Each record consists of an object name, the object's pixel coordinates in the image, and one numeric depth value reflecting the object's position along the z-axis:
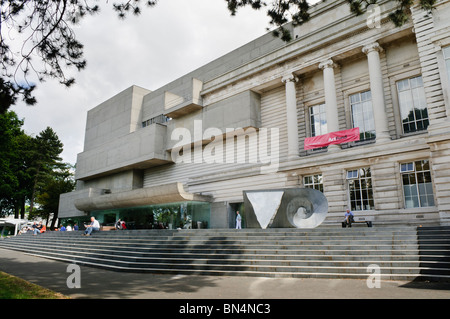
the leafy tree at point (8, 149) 31.41
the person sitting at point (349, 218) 18.05
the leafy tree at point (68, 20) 7.64
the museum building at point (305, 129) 18.16
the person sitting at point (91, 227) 20.49
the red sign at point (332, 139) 21.44
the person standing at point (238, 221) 22.97
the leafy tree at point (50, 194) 47.72
